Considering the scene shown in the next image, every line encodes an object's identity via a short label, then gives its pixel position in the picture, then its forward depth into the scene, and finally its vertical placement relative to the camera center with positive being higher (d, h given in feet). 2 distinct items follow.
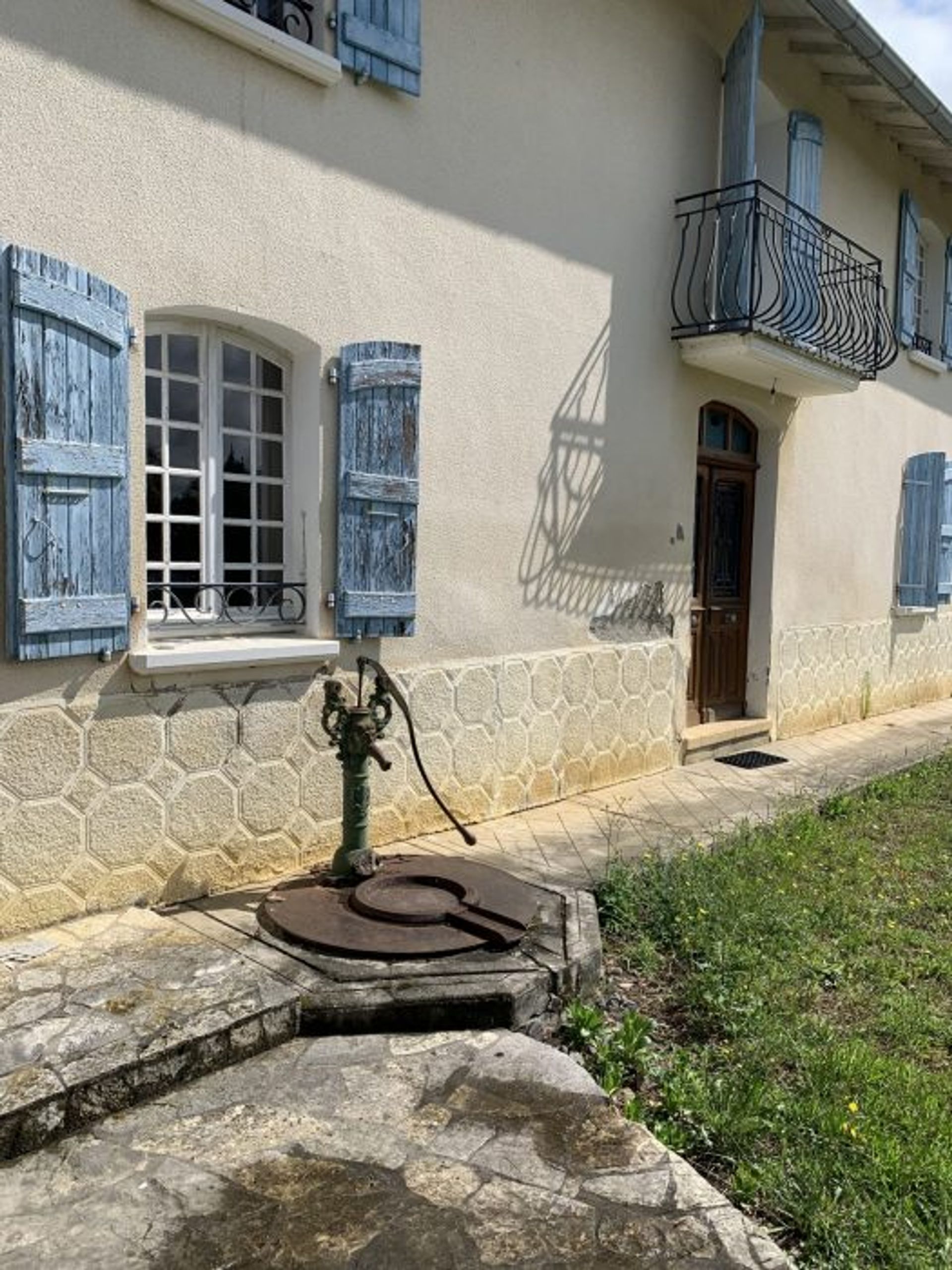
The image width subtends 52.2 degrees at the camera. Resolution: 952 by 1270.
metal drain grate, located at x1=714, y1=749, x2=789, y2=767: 25.05 -5.23
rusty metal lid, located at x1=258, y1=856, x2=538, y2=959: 11.41 -4.54
